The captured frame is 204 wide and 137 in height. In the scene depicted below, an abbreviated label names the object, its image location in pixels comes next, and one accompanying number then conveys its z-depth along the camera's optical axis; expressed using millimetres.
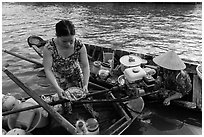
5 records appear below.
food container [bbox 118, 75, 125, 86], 5127
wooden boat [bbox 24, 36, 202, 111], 4688
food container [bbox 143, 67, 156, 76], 5343
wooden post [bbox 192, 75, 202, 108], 4638
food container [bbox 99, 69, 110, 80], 5914
